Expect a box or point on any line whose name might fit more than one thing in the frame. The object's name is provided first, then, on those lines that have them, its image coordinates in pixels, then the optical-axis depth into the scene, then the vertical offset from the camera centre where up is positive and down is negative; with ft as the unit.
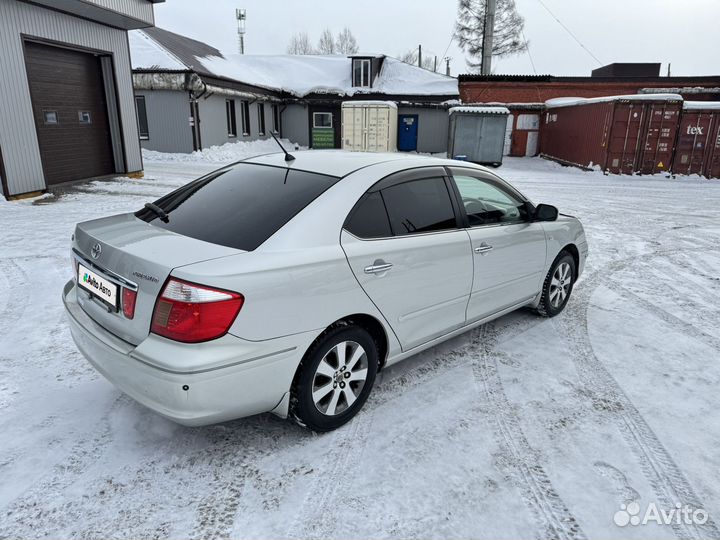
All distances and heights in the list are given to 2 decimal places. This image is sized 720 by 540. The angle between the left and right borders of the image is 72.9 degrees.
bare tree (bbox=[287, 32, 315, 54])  219.61 +34.16
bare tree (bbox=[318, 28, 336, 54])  211.61 +33.63
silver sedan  7.55 -2.67
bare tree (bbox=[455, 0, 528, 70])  127.85 +25.20
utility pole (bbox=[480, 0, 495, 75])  105.19 +19.04
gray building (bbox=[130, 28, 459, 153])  65.21 +5.17
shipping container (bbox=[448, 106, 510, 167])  66.85 -0.72
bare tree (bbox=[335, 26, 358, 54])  207.92 +33.83
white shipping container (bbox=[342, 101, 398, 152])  72.95 +0.42
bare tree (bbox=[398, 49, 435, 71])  209.15 +28.27
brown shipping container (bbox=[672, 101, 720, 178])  56.39 -1.33
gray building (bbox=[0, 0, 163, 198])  31.83 +2.42
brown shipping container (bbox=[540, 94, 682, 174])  56.18 -0.39
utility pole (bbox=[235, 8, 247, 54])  155.65 +30.62
